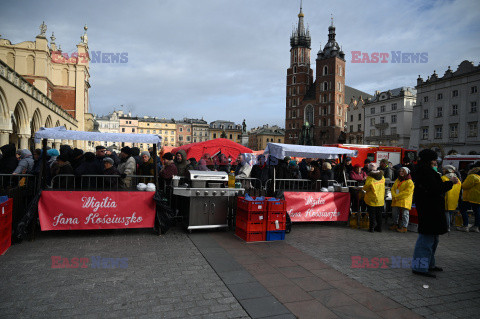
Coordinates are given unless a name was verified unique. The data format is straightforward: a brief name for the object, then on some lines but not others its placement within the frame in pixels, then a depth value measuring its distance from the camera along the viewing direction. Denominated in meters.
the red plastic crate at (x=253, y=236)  6.47
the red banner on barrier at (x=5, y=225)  4.99
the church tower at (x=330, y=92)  79.75
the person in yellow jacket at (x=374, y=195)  8.02
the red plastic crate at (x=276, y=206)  6.61
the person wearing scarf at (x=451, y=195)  8.33
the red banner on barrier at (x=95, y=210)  6.19
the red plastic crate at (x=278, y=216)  6.63
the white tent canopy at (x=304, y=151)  8.26
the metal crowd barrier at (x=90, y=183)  6.70
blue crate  6.66
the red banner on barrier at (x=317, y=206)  8.27
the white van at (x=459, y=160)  17.61
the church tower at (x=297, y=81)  90.19
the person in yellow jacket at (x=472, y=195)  8.35
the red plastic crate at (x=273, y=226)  6.63
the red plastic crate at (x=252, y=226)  6.45
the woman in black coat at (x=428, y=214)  4.84
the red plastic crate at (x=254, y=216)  6.46
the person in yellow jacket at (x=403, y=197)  7.95
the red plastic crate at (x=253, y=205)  6.41
